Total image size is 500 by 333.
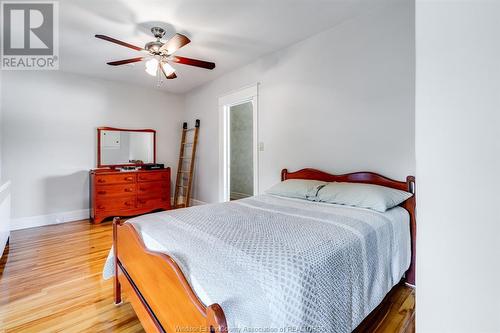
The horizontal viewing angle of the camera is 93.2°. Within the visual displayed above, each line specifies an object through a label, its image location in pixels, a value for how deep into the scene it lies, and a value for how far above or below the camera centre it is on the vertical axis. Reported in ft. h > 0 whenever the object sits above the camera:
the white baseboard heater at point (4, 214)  7.68 -1.65
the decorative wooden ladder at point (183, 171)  15.86 -0.30
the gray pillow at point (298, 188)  7.52 -0.74
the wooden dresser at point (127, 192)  12.08 -1.41
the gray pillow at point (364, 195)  5.97 -0.80
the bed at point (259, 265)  2.89 -1.51
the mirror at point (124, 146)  13.50 +1.23
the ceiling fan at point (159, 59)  7.87 +3.71
